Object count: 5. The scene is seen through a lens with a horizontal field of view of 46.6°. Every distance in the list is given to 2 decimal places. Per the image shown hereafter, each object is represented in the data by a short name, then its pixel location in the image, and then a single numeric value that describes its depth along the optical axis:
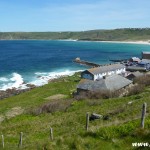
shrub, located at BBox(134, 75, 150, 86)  28.63
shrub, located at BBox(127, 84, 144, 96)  24.92
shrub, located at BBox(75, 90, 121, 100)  25.60
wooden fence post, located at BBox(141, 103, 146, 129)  8.34
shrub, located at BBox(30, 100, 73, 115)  22.12
